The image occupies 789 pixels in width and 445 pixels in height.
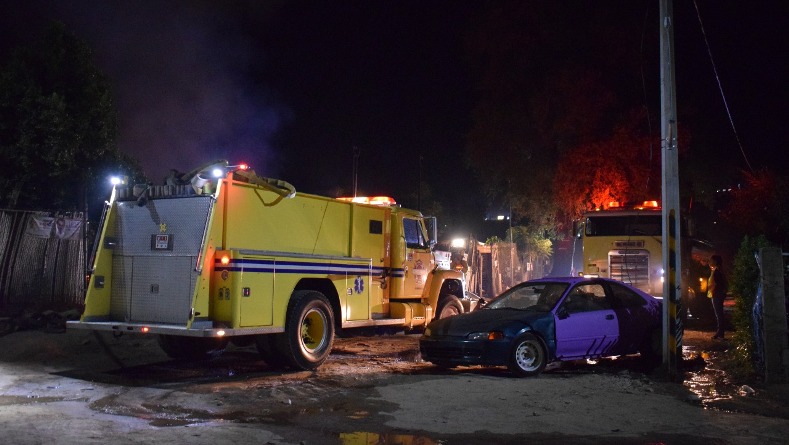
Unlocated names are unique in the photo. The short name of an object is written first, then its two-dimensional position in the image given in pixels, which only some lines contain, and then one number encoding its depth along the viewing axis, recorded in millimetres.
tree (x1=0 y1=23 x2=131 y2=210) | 15367
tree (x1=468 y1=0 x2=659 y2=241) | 27312
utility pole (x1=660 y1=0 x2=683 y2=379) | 10258
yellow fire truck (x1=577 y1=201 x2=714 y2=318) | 17547
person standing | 14734
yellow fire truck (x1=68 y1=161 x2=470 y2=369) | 9531
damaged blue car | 9953
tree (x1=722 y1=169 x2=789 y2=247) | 23028
